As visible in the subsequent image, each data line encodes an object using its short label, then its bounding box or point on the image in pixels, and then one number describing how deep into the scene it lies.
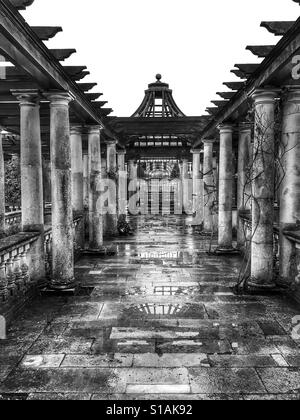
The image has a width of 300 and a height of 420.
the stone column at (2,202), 12.98
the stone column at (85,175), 19.75
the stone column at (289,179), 7.53
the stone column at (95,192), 11.64
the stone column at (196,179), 18.67
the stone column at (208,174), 14.94
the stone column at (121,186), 19.09
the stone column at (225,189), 11.33
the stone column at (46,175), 23.63
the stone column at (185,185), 27.36
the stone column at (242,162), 11.80
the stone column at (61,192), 7.72
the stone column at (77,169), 11.79
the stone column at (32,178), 7.76
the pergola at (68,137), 5.99
